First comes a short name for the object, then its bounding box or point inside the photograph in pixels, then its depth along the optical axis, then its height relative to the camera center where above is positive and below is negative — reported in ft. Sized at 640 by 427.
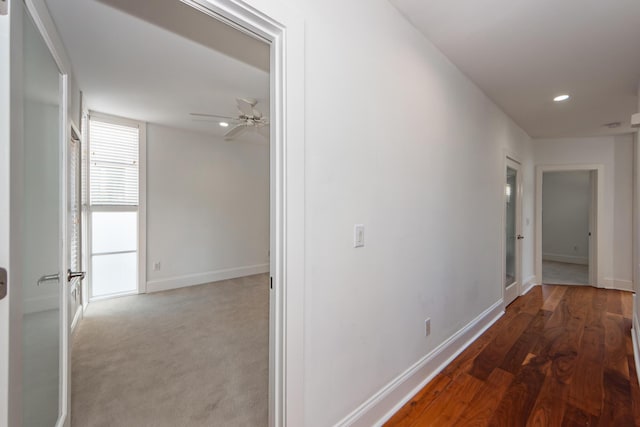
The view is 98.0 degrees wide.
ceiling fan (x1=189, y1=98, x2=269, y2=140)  9.32 +3.51
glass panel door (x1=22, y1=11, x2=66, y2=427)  3.21 -0.33
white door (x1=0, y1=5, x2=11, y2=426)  2.47 -0.02
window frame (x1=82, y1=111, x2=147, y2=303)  12.16 +0.14
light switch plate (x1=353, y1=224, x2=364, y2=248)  4.94 -0.42
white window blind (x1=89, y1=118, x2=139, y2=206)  12.34 +2.19
